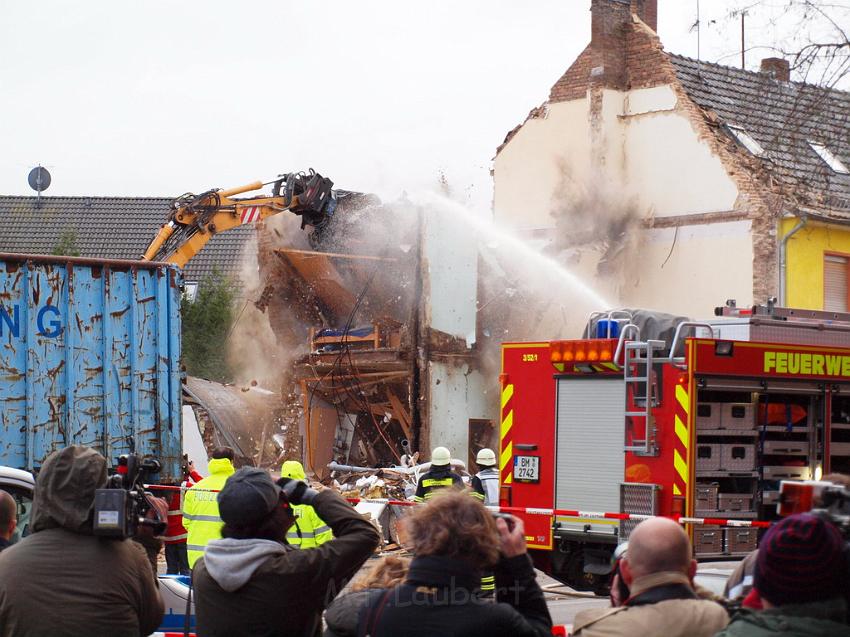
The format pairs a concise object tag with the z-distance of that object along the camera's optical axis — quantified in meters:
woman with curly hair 3.35
